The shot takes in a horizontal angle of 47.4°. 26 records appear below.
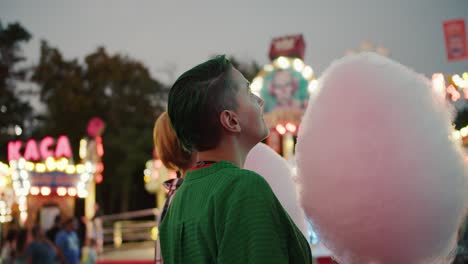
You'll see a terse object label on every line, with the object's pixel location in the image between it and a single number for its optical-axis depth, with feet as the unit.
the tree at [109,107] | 87.97
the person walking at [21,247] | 20.01
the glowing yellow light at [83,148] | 56.85
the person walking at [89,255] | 30.76
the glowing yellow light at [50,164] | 57.21
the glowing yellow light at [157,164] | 58.44
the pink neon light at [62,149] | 57.98
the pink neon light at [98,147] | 56.18
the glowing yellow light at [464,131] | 35.42
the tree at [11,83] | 94.38
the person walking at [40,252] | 19.54
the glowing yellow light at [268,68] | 41.67
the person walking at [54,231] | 29.22
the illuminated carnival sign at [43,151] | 57.72
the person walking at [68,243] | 23.02
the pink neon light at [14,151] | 56.95
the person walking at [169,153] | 7.04
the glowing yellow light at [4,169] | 53.15
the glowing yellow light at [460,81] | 39.46
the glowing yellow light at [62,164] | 57.36
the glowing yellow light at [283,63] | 41.33
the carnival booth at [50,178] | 55.16
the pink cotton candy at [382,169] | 4.78
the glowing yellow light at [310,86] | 39.65
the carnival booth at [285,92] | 40.34
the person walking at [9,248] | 27.22
